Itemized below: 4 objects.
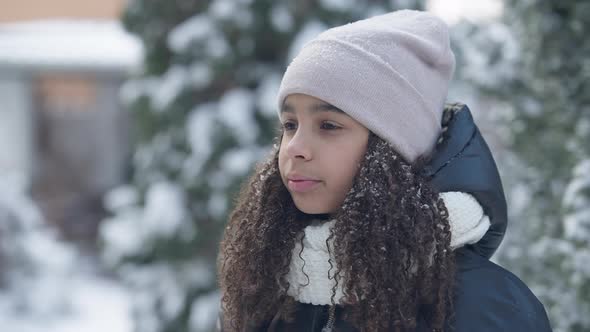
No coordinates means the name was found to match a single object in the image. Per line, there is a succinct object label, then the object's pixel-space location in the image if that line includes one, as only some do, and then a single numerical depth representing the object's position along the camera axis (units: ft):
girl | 5.46
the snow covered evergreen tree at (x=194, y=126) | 14.84
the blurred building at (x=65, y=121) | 35.94
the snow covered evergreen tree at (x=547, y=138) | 9.27
